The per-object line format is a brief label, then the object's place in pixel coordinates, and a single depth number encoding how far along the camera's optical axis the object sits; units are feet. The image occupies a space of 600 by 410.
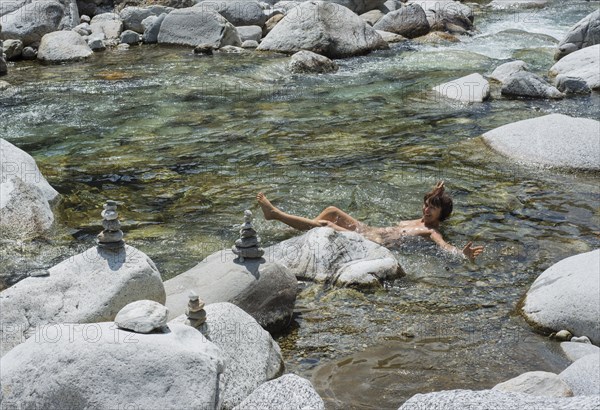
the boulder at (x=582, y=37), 61.72
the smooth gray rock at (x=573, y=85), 52.01
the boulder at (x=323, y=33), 62.54
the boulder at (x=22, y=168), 33.24
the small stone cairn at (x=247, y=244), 23.95
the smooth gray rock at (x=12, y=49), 63.05
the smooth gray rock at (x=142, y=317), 18.21
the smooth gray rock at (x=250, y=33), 67.36
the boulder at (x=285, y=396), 18.01
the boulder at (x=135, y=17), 72.28
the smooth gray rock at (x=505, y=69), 54.60
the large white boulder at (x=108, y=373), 16.99
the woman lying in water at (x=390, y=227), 30.78
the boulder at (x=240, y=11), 71.46
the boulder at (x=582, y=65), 54.19
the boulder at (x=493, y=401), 16.72
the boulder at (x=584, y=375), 19.69
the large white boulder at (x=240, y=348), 19.84
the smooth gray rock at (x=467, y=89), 50.37
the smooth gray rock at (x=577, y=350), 22.57
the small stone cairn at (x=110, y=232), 21.21
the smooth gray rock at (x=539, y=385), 19.43
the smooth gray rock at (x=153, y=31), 69.31
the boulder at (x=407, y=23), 70.03
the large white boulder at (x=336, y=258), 27.07
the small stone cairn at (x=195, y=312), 20.35
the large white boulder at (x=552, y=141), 38.29
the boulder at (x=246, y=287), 23.24
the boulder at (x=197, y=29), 65.92
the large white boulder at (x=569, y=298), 23.67
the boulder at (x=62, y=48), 63.26
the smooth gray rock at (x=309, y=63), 57.62
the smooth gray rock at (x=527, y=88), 51.19
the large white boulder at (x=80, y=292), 20.43
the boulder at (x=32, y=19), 65.82
